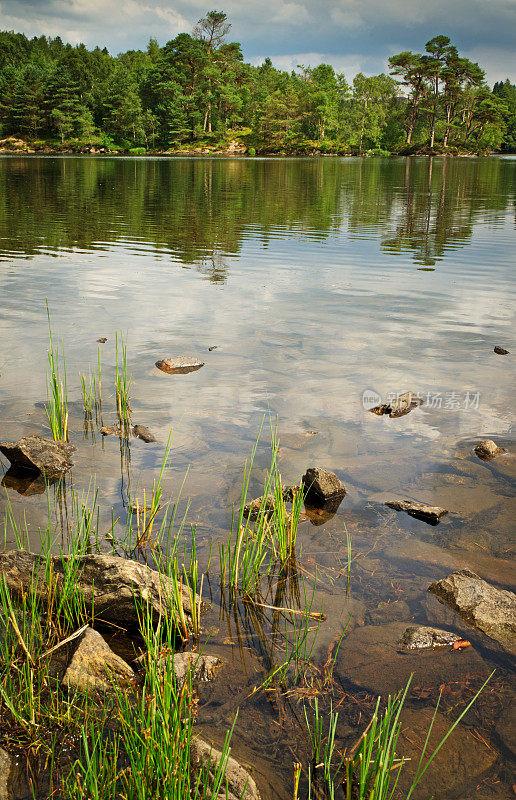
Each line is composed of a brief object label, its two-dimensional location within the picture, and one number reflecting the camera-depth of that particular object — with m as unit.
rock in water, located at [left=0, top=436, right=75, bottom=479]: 5.55
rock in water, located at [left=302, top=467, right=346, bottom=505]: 5.20
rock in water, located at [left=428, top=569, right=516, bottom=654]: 3.73
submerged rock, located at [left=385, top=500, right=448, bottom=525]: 4.97
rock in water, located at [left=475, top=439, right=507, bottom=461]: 6.05
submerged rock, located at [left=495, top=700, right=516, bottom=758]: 3.00
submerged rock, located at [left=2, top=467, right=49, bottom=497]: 5.36
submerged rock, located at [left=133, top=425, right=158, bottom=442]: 6.35
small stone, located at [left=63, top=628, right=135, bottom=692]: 3.11
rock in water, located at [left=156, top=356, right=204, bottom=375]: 8.45
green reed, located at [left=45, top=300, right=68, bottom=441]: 5.63
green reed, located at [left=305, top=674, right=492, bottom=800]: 2.27
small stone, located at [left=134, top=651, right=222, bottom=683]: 3.23
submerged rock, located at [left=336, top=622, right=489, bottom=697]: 3.39
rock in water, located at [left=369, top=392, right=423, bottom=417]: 7.12
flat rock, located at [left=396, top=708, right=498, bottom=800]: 2.81
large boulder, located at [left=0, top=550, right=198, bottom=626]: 3.64
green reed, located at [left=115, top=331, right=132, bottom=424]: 6.51
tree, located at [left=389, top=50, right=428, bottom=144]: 119.19
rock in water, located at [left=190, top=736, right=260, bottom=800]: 2.56
